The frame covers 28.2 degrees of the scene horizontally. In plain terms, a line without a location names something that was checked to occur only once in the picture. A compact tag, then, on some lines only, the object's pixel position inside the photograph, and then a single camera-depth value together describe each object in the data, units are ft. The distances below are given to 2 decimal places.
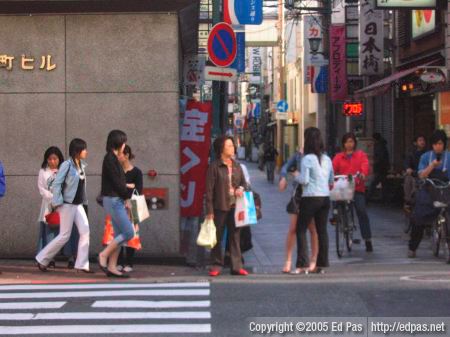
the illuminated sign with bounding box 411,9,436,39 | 74.38
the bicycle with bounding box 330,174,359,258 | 44.06
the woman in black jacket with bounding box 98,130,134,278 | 37.09
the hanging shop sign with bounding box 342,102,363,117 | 99.04
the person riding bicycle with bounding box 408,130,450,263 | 41.37
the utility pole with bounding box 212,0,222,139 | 48.91
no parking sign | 43.86
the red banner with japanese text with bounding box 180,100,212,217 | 43.91
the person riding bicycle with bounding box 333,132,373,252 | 46.11
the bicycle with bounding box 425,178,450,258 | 40.70
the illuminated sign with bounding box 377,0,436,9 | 64.54
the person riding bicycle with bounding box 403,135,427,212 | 47.50
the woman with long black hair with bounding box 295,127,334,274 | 37.65
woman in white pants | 38.34
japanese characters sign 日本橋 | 86.02
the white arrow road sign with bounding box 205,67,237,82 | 43.78
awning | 68.64
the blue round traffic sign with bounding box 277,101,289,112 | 159.12
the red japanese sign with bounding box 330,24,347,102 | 101.30
